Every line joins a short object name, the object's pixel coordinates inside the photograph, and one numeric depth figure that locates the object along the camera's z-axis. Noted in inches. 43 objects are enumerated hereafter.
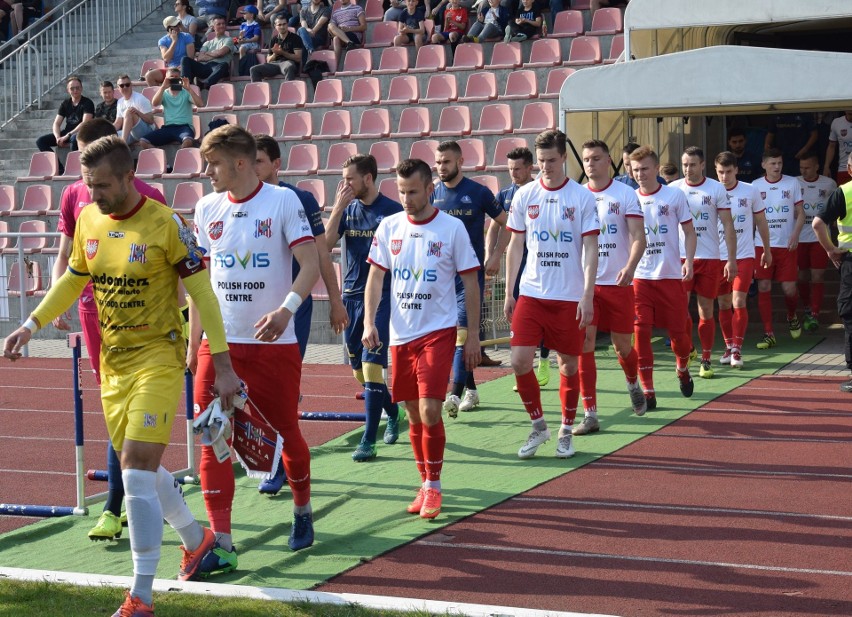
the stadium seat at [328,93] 800.3
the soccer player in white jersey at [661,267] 418.9
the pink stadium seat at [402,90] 780.6
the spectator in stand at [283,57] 837.2
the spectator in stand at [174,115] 794.8
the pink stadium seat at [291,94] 811.4
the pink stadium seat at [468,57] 784.3
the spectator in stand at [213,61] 847.7
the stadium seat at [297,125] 781.9
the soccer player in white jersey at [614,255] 371.9
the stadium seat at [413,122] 741.3
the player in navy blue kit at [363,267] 341.1
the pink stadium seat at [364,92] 790.5
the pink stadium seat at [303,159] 748.0
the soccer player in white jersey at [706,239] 469.7
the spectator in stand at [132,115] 791.7
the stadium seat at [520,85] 733.9
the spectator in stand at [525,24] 783.1
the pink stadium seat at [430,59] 797.2
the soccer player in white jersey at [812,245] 591.8
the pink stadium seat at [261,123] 789.9
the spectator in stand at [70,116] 820.0
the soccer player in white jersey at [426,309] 278.8
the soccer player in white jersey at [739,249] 500.1
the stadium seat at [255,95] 818.4
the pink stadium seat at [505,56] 768.9
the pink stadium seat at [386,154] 719.7
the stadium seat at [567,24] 781.3
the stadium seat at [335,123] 770.2
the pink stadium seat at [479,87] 754.2
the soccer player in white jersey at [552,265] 330.0
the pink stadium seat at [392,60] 812.0
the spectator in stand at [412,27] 821.9
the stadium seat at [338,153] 736.3
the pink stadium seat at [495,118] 716.7
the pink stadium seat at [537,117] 703.1
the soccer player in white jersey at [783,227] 565.3
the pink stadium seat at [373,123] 756.0
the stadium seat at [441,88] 768.3
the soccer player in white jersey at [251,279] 242.8
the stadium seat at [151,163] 775.1
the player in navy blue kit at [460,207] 392.5
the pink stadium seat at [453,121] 732.0
